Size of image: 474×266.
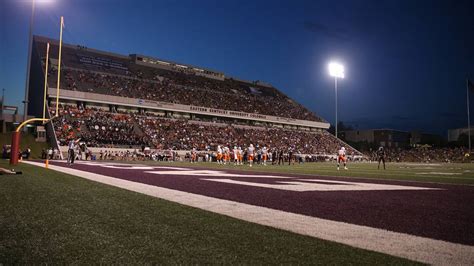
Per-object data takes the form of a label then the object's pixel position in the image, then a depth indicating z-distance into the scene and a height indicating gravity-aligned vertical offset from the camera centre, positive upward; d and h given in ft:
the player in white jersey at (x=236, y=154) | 87.51 +0.27
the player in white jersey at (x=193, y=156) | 104.43 -0.51
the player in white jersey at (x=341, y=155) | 69.06 +0.43
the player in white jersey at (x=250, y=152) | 78.74 +0.72
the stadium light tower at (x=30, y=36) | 61.37 +21.01
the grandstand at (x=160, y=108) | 129.08 +20.51
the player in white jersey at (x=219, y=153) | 91.20 +0.44
